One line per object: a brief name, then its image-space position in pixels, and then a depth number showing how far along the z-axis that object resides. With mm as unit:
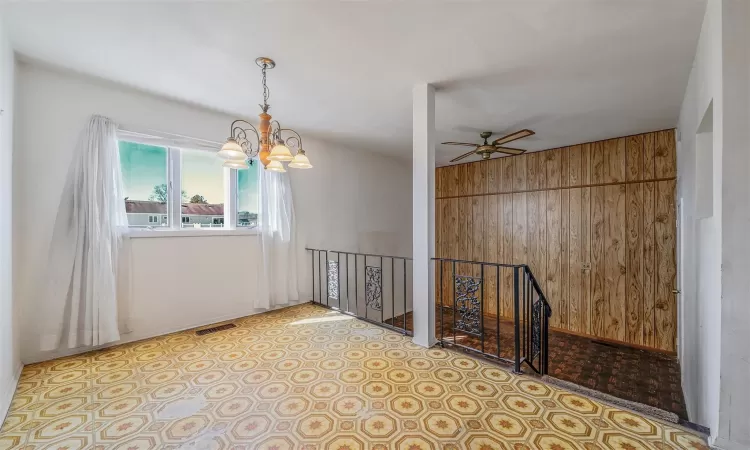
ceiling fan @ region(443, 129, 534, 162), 3503
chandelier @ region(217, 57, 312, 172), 2088
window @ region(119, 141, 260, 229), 3078
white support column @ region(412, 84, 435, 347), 2748
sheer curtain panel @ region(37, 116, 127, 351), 2543
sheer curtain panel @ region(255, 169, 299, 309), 3812
